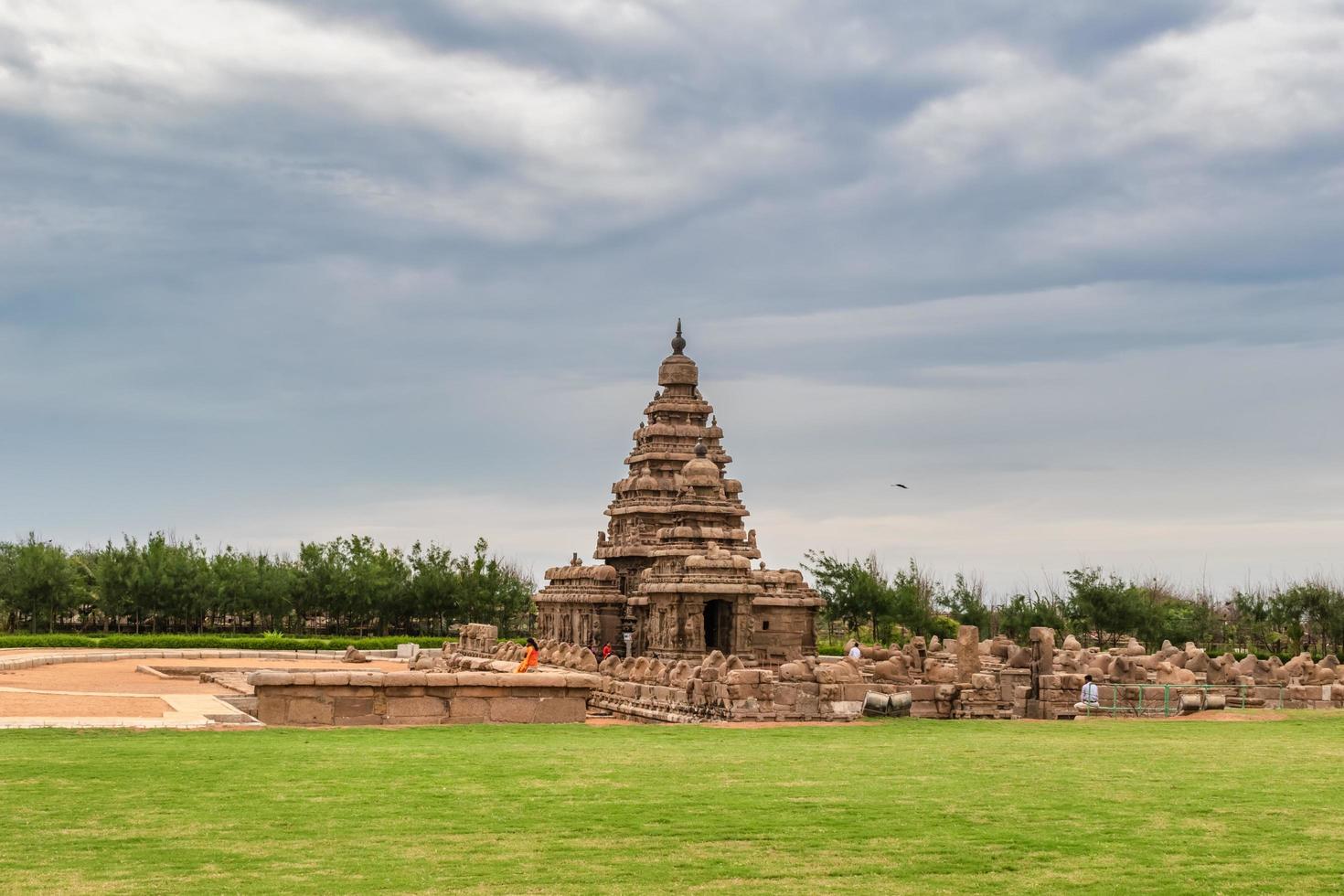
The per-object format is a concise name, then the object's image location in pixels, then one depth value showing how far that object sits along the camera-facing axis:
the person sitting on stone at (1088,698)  28.36
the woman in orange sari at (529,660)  29.85
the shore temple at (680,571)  42.72
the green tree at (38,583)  59.78
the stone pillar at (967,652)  30.22
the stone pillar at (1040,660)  29.77
